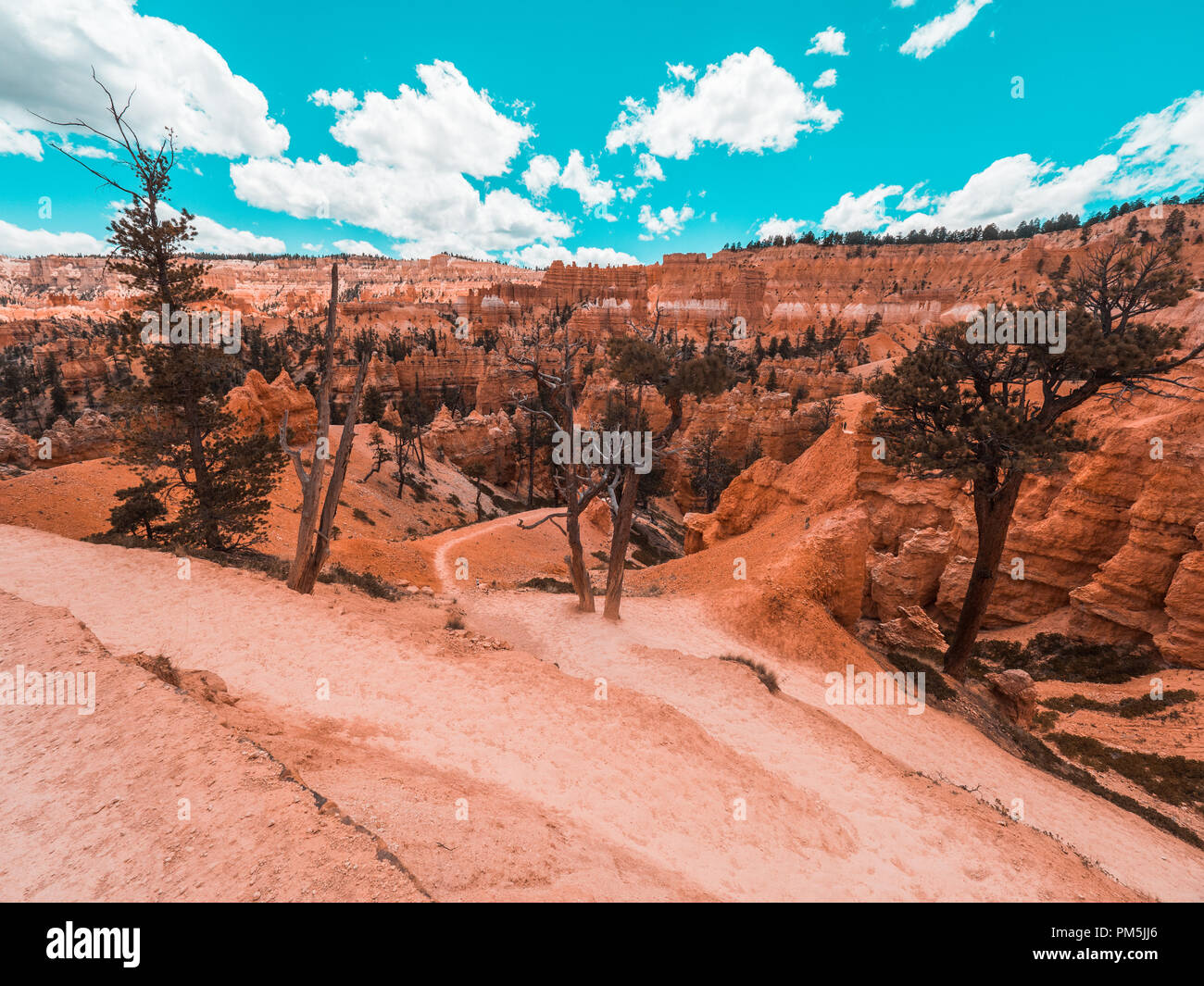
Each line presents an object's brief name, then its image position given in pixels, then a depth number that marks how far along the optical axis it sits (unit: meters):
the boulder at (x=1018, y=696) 12.61
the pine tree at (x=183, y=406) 12.36
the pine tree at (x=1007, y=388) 10.16
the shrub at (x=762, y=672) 10.63
